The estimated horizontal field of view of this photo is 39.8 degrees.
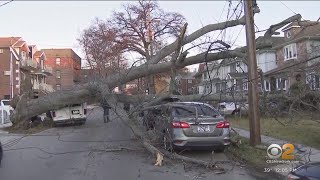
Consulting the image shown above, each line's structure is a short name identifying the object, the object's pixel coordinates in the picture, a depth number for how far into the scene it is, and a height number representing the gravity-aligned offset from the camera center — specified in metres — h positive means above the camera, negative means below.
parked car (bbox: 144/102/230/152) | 12.04 -0.87
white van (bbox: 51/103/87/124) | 23.44 -0.66
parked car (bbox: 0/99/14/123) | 28.95 -0.64
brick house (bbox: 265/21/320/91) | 16.21 +3.98
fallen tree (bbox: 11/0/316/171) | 15.96 +0.62
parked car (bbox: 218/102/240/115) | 31.88 -0.76
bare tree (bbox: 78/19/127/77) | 52.38 +7.42
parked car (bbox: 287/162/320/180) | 5.11 -0.90
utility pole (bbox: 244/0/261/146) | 12.95 +0.64
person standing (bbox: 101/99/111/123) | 22.29 -0.72
